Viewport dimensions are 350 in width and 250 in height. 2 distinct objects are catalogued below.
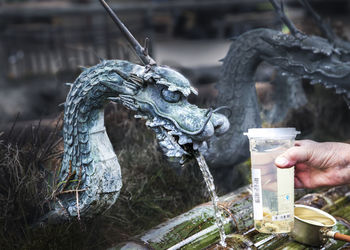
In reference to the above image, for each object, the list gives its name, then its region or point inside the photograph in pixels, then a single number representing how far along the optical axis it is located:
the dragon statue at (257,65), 1.51
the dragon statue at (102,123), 1.21
